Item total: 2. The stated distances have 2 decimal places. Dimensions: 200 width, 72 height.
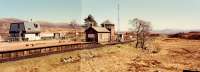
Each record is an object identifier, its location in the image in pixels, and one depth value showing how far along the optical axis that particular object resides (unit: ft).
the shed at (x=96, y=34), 156.46
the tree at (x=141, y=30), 179.85
